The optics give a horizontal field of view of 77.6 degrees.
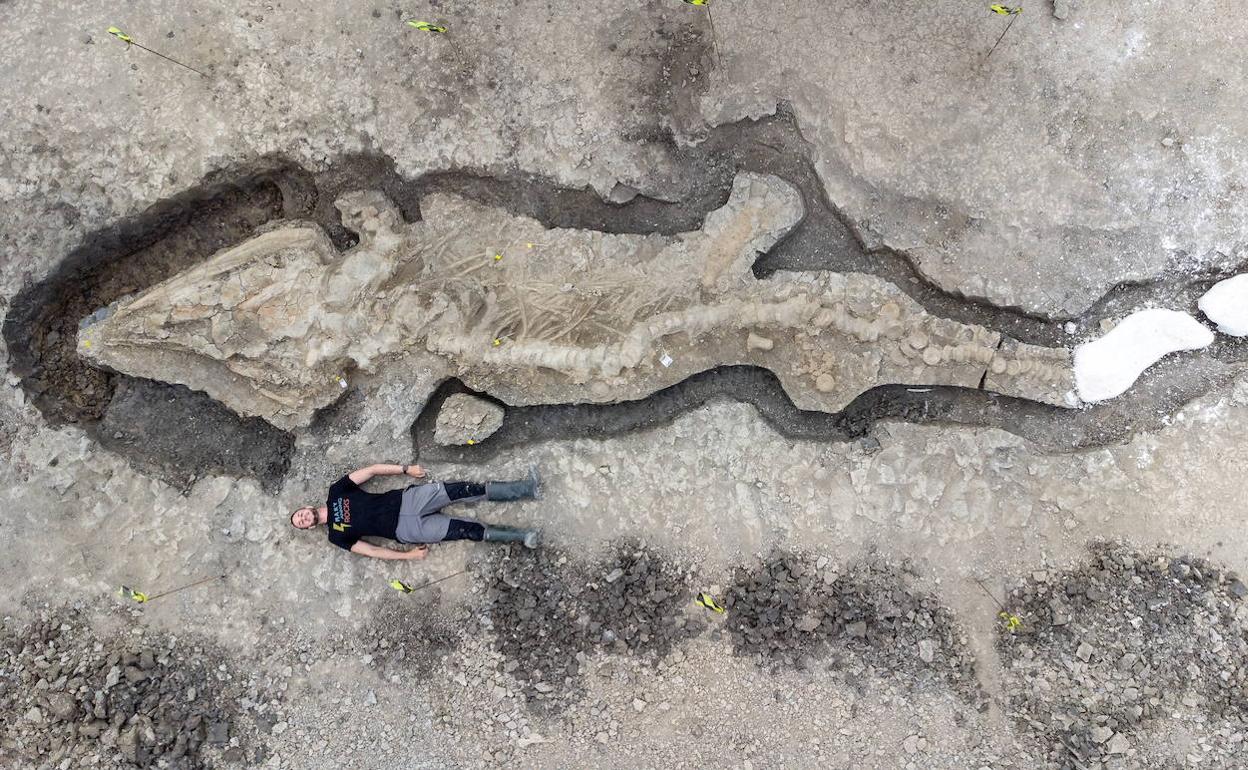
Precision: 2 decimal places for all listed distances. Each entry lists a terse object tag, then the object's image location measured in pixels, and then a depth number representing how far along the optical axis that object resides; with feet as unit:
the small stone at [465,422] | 16.53
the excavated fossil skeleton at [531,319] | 16.20
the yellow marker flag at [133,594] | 15.88
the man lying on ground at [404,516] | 15.78
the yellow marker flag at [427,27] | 15.79
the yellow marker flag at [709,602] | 15.48
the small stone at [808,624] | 15.54
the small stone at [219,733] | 15.62
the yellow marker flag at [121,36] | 15.72
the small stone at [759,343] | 16.25
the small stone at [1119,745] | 14.70
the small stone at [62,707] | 15.56
